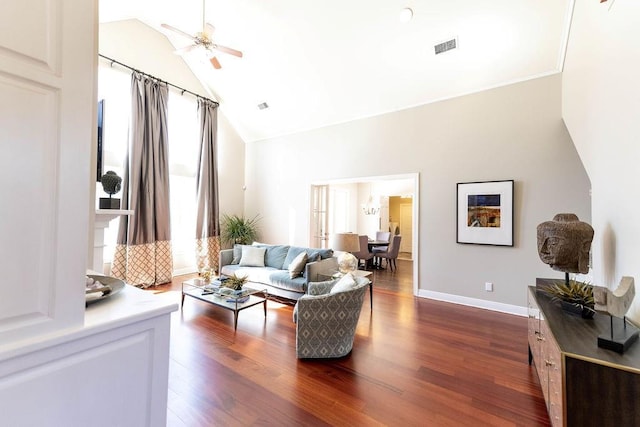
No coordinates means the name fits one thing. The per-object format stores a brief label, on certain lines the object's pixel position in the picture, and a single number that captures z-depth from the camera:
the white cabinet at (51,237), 0.77
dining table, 7.39
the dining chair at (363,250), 6.75
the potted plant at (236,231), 6.57
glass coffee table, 3.37
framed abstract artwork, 3.94
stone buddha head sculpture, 1.89
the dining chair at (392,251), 7.11
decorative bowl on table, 1.07
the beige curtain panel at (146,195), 4.85
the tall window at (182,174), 5.93
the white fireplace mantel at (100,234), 2.23
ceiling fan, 3.67
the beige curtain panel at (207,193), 6.09
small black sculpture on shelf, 2.33
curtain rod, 4.71
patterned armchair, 2.56
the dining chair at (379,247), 7.35
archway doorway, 8.69
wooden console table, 1.18
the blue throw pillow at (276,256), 4.91
